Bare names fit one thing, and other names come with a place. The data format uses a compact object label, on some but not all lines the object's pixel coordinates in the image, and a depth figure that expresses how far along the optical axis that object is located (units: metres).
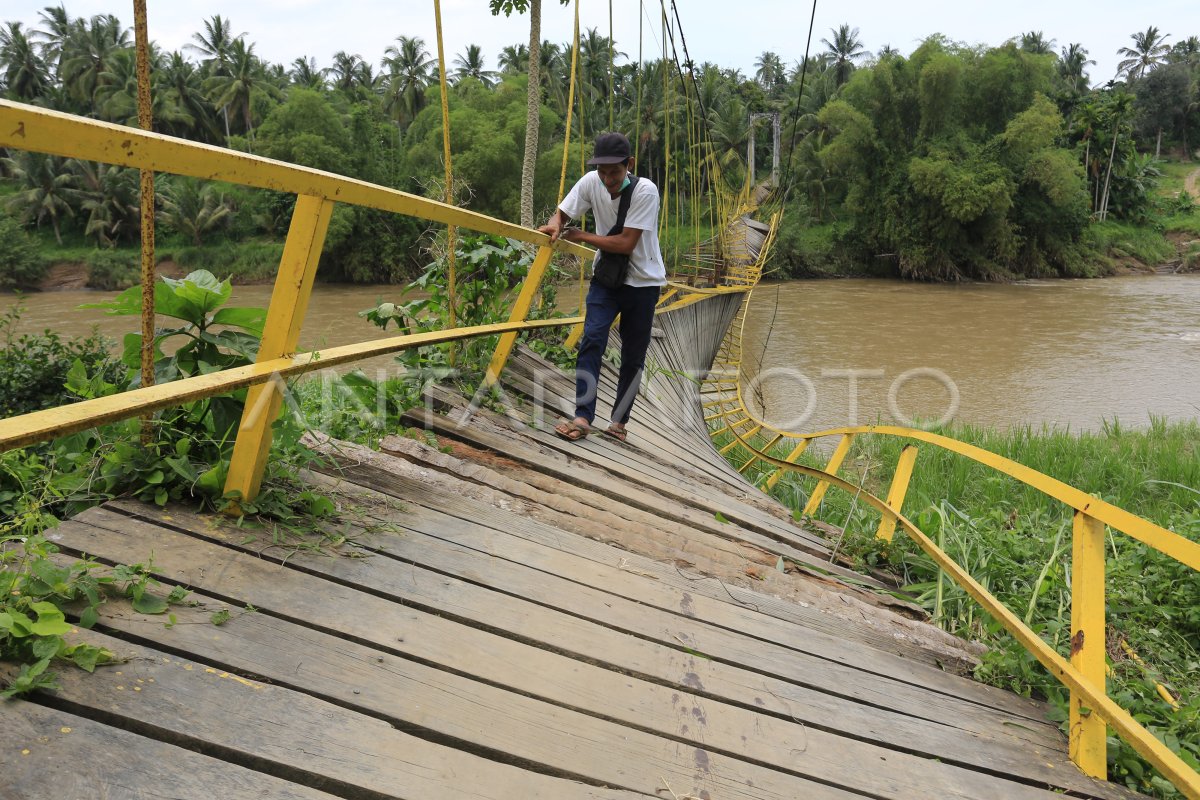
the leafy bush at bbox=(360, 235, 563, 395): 3.38
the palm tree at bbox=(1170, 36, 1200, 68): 63.53
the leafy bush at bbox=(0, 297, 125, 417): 6.90
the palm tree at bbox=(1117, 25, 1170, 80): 65.94
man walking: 3.39
